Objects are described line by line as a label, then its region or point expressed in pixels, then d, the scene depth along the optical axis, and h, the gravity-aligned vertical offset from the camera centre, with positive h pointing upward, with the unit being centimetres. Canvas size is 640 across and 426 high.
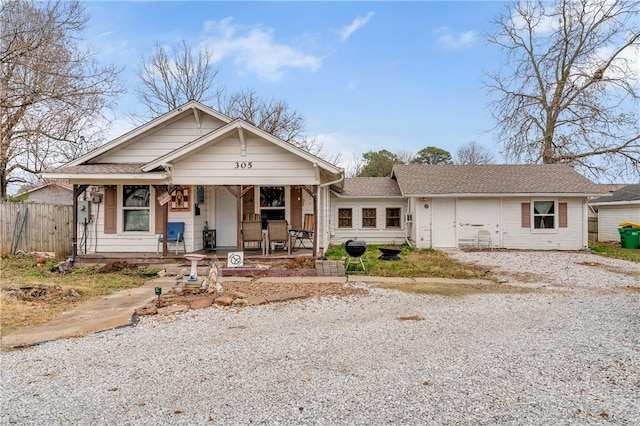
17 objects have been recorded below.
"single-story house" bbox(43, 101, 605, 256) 1063 +107
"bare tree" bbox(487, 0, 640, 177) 2159 +830
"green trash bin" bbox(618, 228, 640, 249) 1644 -64
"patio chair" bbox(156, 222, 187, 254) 1128 -24
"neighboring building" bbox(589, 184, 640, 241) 1898 +74
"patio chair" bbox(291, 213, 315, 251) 1168 -29
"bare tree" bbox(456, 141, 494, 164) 4481 +859
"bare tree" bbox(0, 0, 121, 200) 1016 +466
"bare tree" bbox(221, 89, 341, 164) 2915 +890
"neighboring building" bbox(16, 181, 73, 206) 2181 +198
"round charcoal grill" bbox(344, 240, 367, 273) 970 -61
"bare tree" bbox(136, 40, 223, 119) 2575 +1053
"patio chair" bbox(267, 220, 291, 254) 1053 -17
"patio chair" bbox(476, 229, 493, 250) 1549 -66
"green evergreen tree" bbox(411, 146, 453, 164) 3853 +712
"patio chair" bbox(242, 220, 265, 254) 1034 -16
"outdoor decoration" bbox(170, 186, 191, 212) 1148 +79
